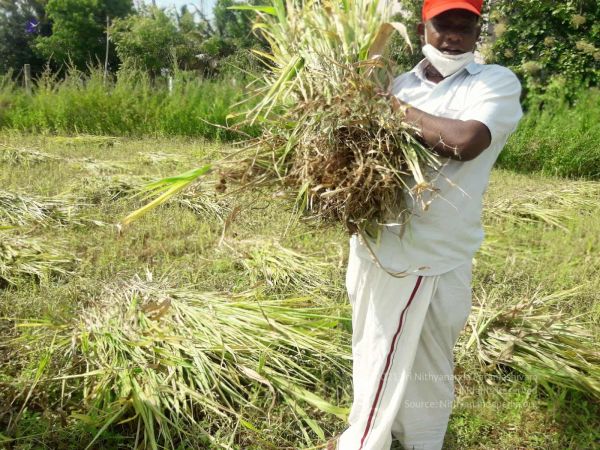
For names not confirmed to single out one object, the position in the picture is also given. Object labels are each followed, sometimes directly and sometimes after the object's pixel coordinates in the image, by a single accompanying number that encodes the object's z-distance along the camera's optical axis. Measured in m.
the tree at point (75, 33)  21.98
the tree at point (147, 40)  18.34
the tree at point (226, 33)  20.88
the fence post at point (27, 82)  8.79
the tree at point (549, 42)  8.59
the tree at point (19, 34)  23.28
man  1.47
